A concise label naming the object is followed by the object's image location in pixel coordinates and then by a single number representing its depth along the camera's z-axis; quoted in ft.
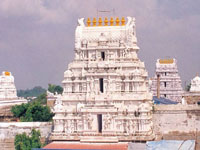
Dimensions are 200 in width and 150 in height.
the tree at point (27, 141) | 175.94
